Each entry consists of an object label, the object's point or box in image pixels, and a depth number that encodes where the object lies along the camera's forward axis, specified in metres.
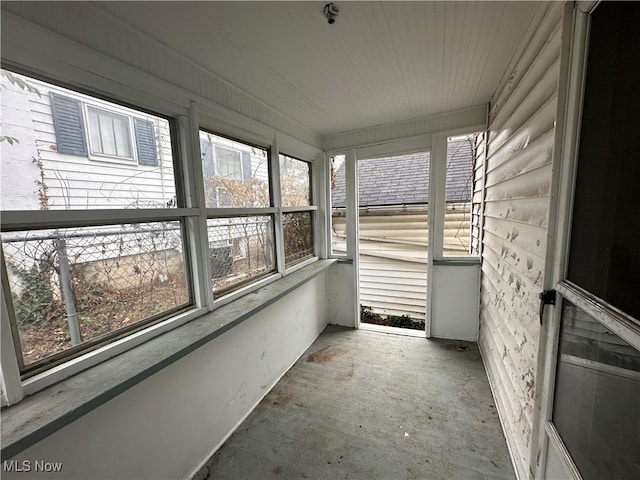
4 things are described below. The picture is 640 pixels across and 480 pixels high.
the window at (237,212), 1.72
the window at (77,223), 0.93
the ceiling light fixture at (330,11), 1.09
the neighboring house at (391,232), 3.42
